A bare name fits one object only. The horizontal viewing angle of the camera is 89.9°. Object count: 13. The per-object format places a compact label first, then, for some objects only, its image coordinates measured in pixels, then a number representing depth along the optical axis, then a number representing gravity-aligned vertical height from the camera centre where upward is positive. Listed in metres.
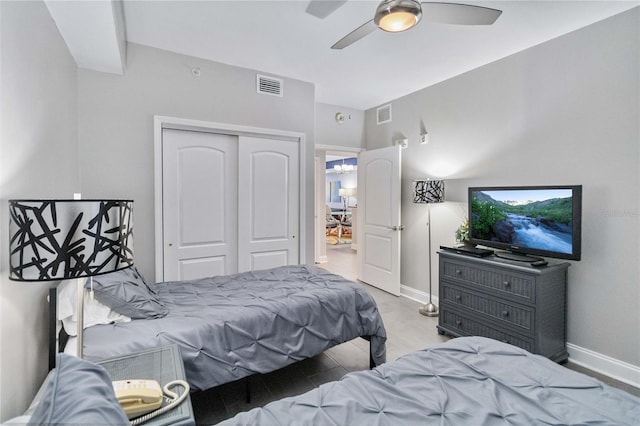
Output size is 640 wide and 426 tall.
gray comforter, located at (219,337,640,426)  1.04 -0.69
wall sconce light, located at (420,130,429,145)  4.04 +0.85
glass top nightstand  1.37 -0.73
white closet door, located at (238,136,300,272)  3.59 +0.02
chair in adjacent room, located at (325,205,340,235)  9.87 -0.57
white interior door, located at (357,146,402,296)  4.33 -0.19
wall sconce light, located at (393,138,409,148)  4.34 +0.85
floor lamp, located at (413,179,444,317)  3.67 +0.13
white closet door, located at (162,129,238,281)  3.19 +0.00
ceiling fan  1.65 +1.09
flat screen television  2.51 -0.13
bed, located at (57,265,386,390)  1.72 -0.70
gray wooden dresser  2.52 -0.83
